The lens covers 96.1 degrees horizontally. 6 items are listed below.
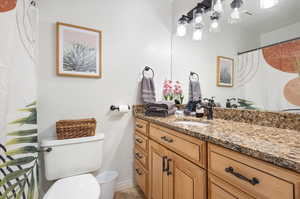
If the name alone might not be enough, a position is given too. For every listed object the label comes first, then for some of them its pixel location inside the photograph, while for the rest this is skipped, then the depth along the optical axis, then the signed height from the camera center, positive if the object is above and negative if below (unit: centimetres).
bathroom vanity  45 -28
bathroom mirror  87 +40
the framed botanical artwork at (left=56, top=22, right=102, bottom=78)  130 +48
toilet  93 -58
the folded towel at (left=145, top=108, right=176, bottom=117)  135 -15
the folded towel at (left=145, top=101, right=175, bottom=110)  138 -7
